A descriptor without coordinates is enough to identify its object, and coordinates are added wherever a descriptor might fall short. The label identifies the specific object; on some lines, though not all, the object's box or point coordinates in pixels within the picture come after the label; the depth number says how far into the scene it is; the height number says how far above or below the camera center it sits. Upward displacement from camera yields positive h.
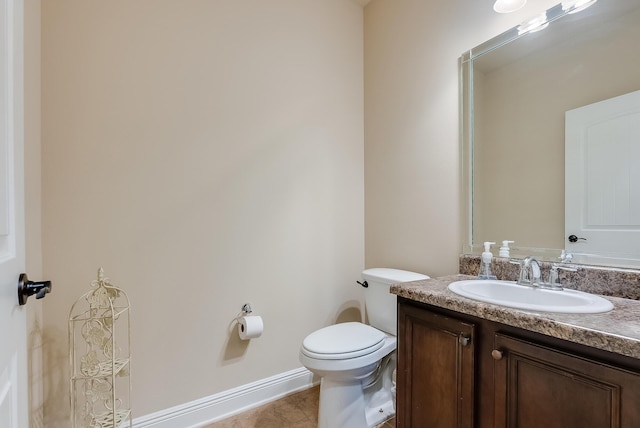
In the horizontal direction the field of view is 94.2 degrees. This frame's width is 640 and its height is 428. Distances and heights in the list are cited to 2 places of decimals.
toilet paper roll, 1.64 -0.63
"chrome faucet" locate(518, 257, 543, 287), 1.20 -0.25
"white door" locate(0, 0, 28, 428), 0.54 -0.01
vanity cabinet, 0.74 -0.50
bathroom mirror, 1.13 +0.46
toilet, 1.41 -0.71
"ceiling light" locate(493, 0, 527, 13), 1.36 +0.96
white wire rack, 1.18 -0.62
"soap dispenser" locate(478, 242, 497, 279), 1.39 -0.26
